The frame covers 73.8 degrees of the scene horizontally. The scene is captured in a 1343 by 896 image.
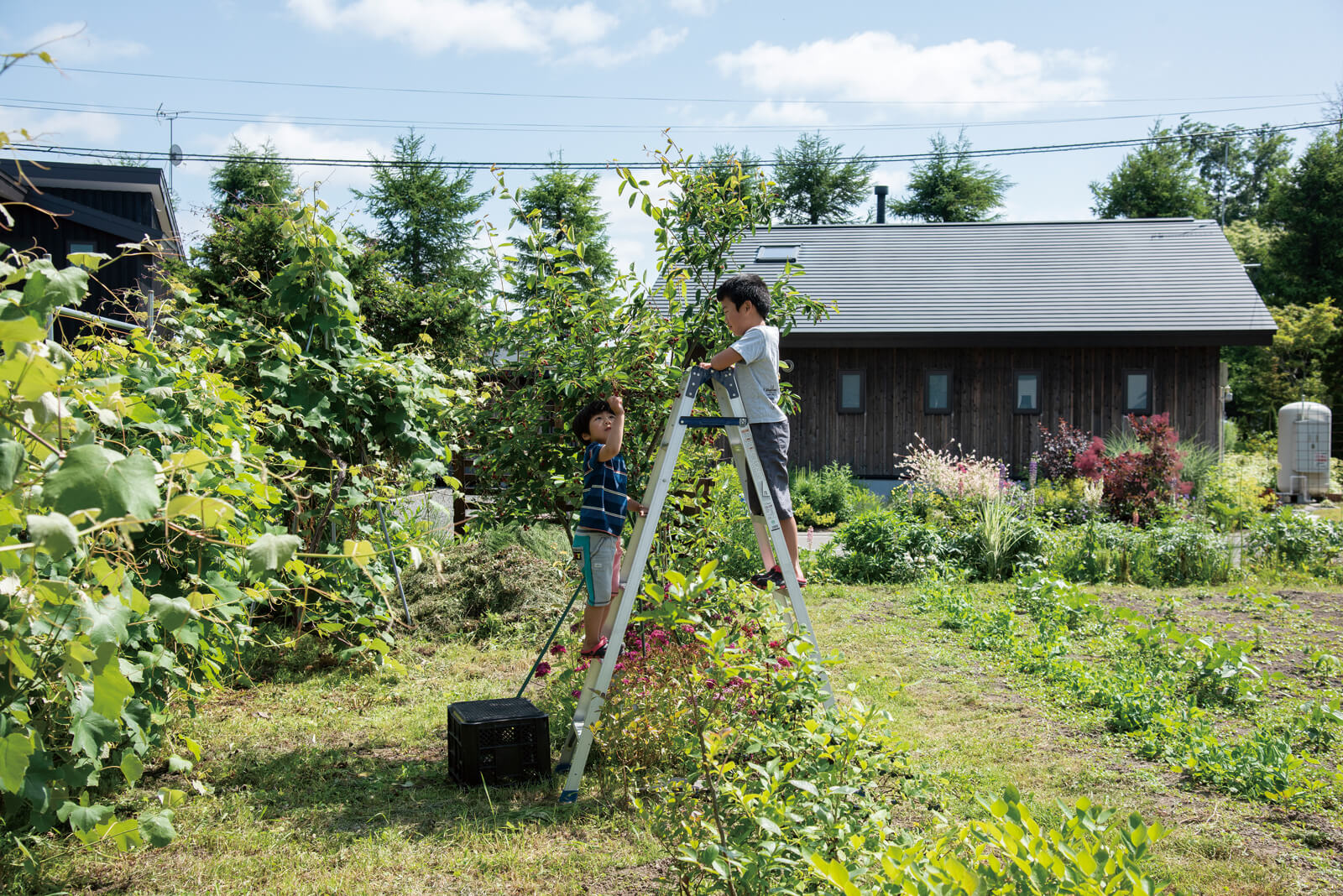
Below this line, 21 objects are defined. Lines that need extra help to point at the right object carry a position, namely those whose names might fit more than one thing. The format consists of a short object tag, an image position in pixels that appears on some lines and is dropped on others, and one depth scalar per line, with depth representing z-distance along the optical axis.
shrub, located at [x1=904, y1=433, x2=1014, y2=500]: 9.81
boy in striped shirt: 4.15
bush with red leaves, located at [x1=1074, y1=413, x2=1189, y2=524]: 10.48
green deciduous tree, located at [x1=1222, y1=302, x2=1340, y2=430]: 25.28
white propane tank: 17.36
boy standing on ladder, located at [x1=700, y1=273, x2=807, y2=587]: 3.92
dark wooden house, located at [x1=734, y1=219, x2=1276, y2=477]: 15.53
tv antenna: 23.75
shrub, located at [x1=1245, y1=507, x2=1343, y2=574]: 8.46
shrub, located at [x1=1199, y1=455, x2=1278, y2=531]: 9.75
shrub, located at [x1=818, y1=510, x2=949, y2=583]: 8.73
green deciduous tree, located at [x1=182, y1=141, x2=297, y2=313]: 13.43
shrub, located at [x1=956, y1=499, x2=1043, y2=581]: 8.70
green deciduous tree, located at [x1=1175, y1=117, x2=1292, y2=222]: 47.50
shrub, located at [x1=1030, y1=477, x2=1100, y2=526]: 10.76
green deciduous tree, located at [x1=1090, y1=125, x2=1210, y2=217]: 34.59
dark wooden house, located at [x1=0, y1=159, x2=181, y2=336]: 16.81
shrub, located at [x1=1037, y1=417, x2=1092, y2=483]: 13.79
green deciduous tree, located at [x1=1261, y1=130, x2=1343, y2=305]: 29.55
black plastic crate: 3.83
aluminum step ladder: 3.64
